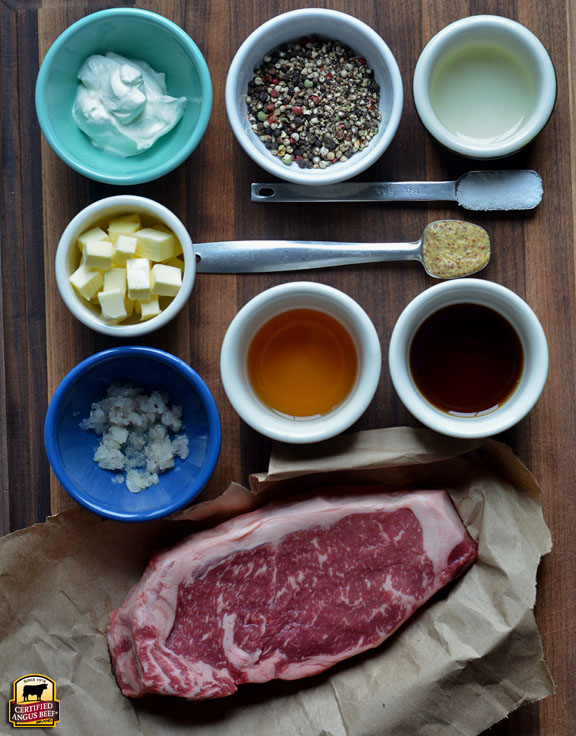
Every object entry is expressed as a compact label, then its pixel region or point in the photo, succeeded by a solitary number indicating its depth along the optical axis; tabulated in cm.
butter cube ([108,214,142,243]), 46
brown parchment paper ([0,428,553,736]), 45
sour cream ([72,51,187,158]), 46
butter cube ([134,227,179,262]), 45
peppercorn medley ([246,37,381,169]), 48
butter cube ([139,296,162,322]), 45
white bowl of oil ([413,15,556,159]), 46
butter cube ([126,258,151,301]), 45
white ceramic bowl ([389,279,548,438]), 44
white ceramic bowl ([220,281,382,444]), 45
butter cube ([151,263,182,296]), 45
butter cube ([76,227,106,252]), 45
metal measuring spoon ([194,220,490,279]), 47
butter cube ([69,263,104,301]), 45
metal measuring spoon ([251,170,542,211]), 48
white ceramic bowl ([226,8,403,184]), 46
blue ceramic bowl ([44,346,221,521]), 45
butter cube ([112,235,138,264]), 45
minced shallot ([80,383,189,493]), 47
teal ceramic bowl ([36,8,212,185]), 45
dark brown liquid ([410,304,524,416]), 46
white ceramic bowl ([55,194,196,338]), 45
